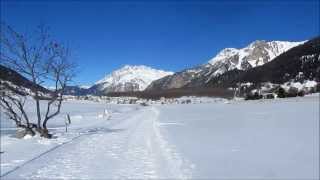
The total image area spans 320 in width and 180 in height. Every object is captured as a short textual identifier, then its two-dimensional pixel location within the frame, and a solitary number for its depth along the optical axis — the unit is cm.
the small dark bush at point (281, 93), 5842
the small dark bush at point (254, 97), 6666
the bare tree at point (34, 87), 1258
